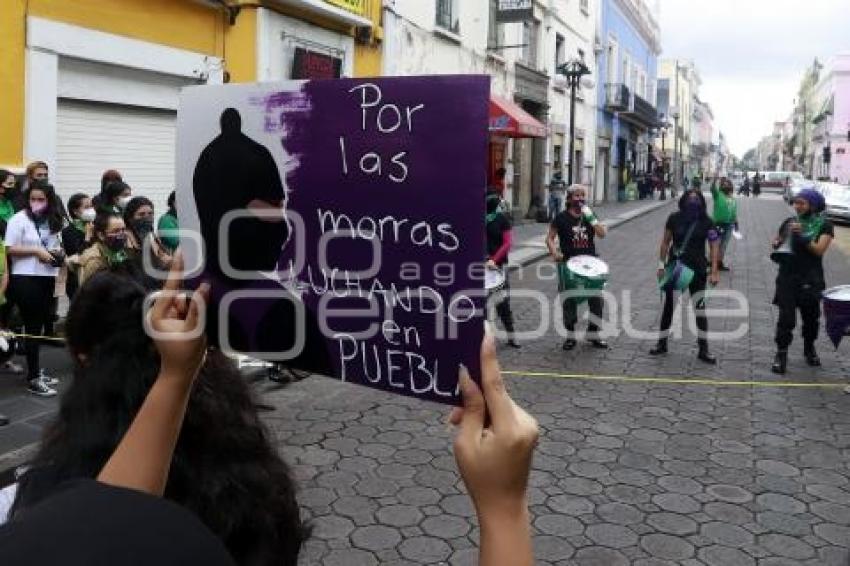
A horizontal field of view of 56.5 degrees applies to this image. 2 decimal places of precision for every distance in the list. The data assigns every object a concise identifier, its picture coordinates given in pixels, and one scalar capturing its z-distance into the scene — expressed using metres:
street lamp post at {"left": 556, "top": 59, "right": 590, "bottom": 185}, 19.23
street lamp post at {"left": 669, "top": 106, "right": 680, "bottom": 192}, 50.56
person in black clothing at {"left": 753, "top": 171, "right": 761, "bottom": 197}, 53.59
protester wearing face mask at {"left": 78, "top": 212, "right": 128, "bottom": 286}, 6.02
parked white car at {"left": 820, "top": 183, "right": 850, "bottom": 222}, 27.20
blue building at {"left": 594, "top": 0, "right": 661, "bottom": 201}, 32.69
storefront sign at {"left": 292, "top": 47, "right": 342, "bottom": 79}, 12.57
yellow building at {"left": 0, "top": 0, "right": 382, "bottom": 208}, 8.38
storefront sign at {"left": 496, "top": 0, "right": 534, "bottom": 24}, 19.44
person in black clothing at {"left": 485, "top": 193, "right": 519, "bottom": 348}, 8.28
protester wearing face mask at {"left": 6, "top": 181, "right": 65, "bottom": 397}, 6.19
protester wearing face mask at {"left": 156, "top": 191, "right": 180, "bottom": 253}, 6.38
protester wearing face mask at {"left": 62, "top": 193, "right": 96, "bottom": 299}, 6.75
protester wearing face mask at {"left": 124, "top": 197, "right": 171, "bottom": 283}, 6.32
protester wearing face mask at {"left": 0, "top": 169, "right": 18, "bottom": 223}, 6.84
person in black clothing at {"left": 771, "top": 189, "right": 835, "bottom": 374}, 7.35
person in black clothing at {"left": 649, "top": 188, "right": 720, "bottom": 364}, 7.84
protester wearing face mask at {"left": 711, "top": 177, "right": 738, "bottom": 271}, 13.41
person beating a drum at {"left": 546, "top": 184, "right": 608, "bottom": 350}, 8.19
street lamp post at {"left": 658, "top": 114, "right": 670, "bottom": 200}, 43.41
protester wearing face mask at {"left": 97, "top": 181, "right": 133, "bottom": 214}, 7.05
